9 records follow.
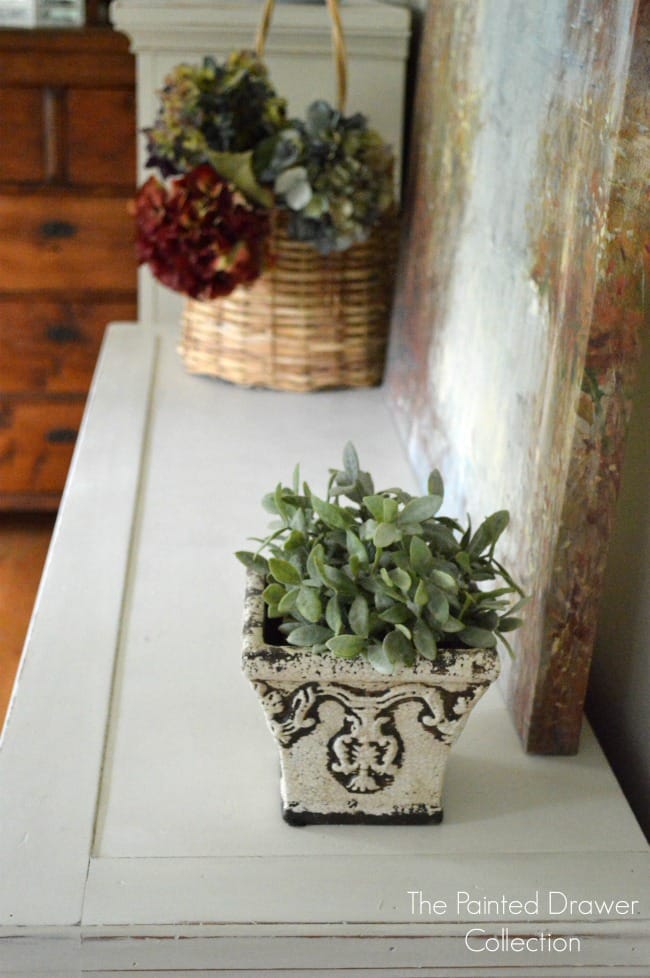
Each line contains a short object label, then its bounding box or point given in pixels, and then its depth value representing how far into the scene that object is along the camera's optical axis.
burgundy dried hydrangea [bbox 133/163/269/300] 1.73
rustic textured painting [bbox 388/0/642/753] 1.24
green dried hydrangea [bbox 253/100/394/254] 1.76
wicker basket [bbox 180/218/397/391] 1.85
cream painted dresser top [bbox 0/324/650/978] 1.19
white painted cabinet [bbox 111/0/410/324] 1.94
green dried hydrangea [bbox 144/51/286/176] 1.75
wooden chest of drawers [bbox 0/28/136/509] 2.28
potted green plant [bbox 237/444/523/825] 1.20
